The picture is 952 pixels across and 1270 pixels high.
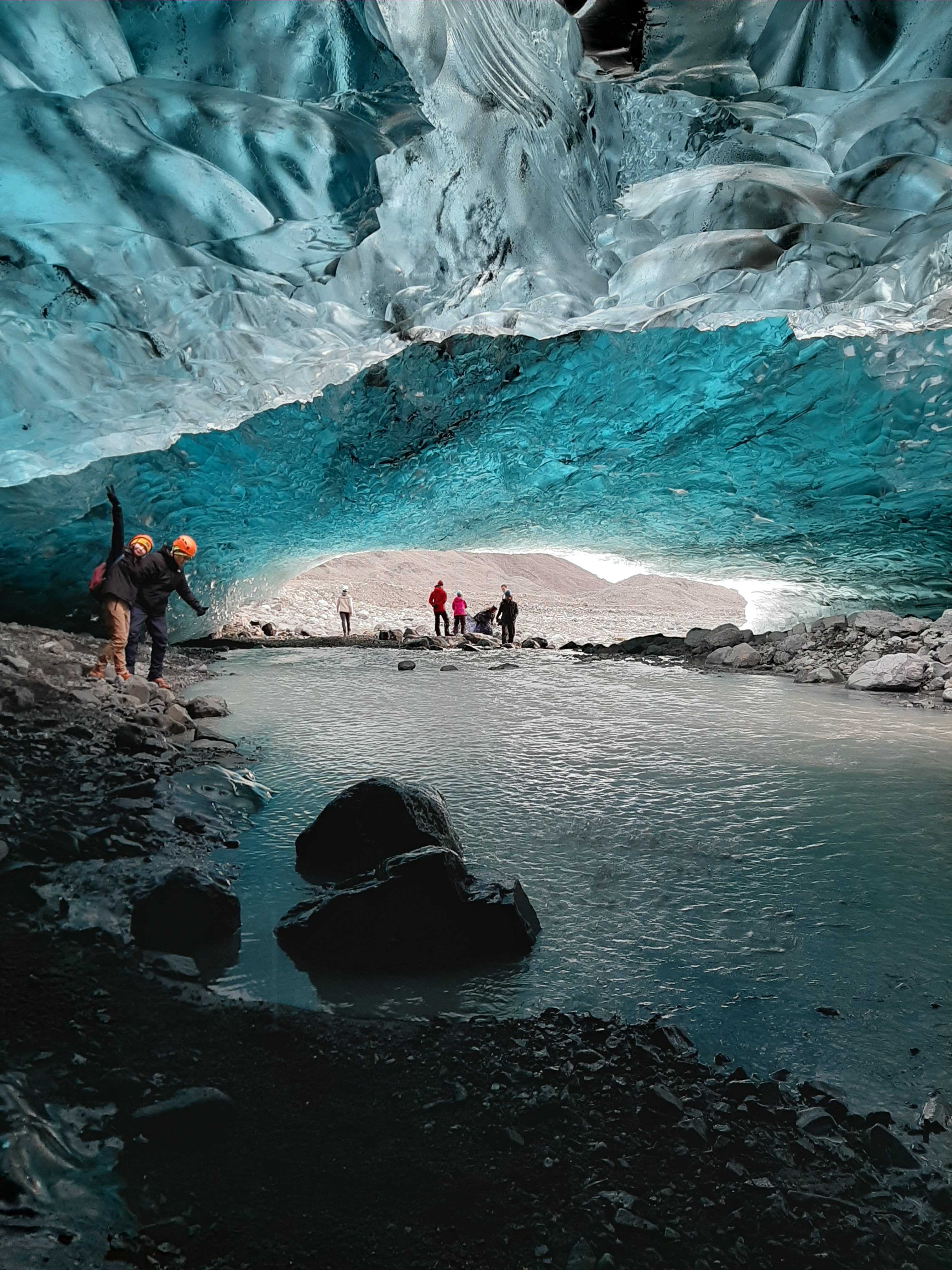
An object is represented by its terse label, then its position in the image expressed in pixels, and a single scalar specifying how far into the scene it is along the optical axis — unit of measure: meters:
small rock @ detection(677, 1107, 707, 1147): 1.69
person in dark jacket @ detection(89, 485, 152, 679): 6.02
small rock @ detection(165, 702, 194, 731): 5.02
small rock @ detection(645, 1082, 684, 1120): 1.78
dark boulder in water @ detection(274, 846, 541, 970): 2.47
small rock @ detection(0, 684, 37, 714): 4.43
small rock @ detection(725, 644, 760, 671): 10.73
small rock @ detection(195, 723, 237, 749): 4.96
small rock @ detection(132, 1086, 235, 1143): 1.64
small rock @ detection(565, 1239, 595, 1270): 1.37
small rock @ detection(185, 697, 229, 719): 6.11
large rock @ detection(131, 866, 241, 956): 2.45
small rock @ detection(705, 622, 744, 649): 11.93
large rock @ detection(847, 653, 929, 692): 8.36
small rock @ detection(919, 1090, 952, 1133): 1.74
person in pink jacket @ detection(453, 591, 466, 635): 16.36
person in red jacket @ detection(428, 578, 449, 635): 15.47
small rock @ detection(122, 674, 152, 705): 5.62
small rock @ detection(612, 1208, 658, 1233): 1.46
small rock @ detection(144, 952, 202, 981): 2.29
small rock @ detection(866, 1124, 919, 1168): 1.63
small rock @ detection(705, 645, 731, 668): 11.05
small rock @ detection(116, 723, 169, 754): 4.27
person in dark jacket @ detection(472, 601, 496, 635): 16.62
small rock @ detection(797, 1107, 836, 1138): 1.72
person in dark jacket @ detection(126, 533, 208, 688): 6.25
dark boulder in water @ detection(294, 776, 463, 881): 3.04
